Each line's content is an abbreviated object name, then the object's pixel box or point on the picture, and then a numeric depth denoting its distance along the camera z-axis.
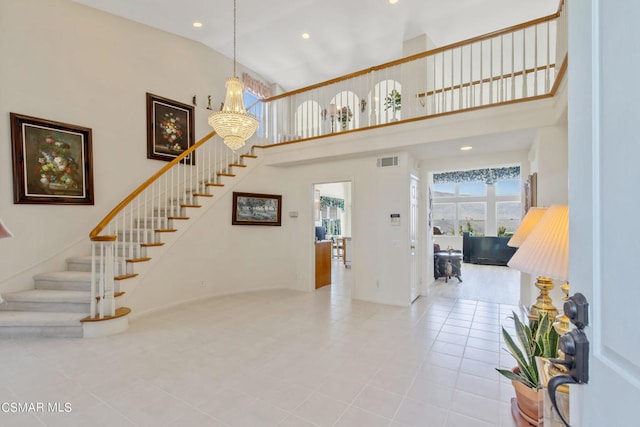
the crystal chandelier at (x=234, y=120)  3.66
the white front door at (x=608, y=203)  0.55
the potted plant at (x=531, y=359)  1.63
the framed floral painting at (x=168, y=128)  5.40
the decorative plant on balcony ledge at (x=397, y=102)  5.59
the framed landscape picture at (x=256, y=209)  5.56
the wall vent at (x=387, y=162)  4.94
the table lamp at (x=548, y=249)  1.56
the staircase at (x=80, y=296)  3.45
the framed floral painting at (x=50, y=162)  3.97
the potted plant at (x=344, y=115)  5.55
